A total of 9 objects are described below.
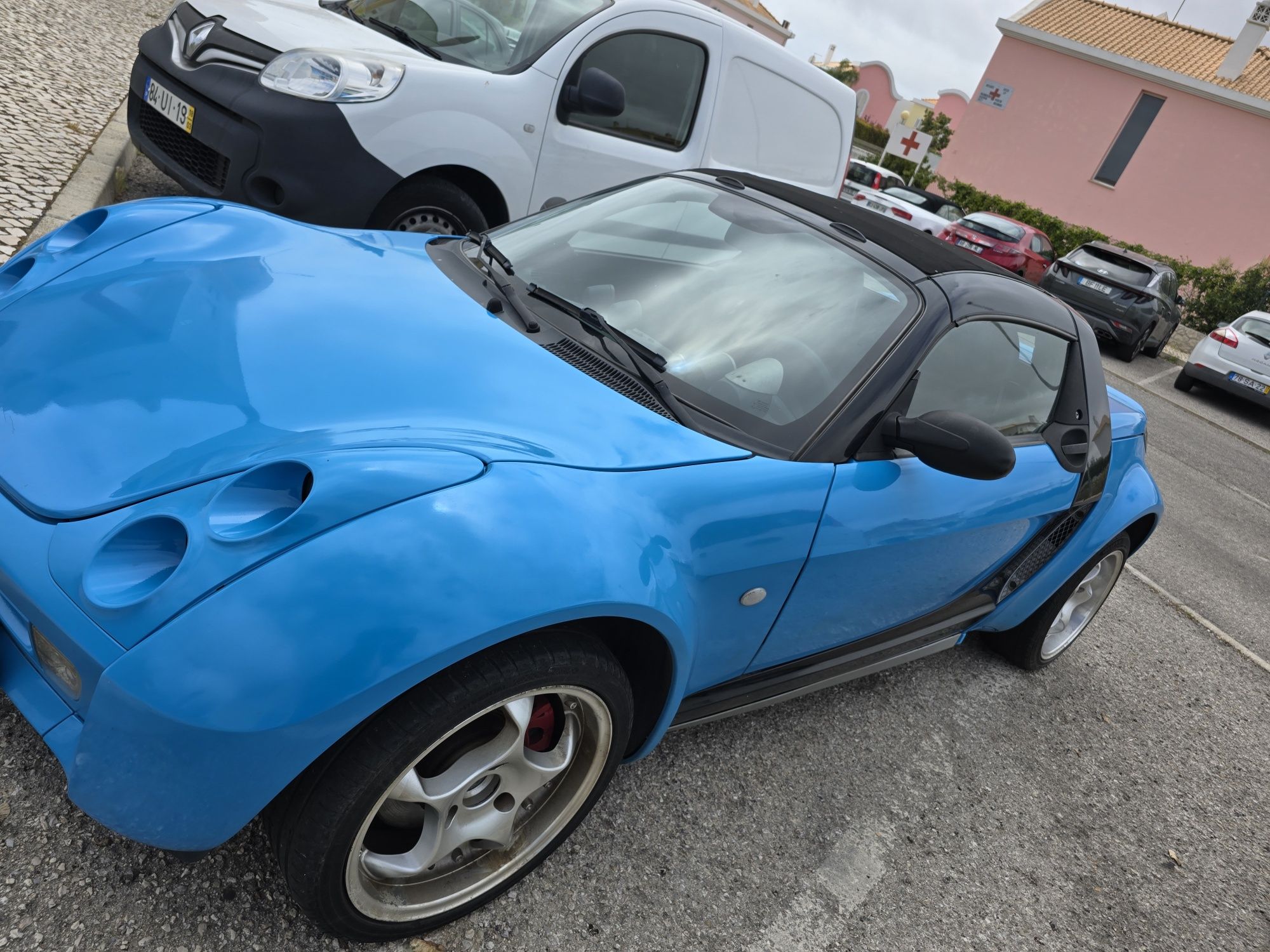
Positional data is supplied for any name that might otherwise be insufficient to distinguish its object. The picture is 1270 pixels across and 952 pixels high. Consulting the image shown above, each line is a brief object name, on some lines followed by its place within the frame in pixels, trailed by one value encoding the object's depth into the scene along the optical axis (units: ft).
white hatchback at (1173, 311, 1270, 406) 37.09
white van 13.00
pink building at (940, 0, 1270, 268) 72.90
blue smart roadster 4.68
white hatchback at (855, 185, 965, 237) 49.80
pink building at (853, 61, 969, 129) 166.30
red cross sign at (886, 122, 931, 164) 60.90
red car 51.80
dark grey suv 42.42
